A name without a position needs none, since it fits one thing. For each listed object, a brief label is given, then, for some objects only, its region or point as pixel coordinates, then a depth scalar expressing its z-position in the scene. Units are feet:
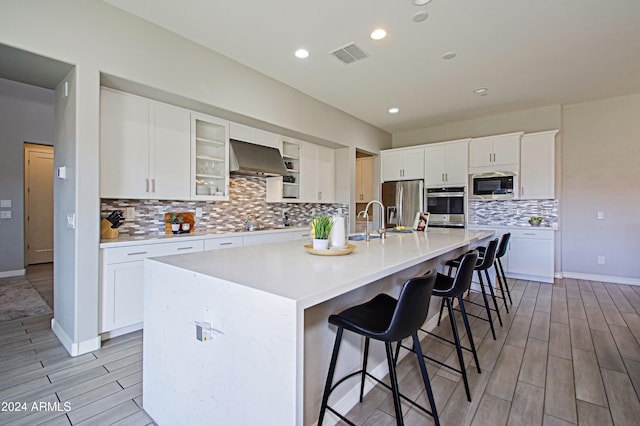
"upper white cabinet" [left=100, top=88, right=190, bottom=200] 9.40
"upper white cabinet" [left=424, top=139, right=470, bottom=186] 18.17
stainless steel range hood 12.82
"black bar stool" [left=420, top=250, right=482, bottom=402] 6.62
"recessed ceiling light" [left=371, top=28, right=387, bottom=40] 9.73
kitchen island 3.46
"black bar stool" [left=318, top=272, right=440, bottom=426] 4.41
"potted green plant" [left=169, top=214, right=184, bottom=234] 11.64
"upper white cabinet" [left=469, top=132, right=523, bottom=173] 16.65
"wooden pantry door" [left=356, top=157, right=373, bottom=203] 22.04
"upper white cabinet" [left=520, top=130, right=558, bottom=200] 15.94
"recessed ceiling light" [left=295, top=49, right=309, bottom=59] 11.04
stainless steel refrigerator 19.67
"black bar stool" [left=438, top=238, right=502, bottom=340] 9.68
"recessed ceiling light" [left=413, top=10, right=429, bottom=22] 8.84
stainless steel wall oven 18.13
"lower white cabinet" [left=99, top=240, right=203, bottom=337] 8.64
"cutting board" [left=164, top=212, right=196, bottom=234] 11.78
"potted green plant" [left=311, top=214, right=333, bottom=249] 6.41
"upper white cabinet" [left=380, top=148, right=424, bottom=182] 19.84
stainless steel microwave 16.65
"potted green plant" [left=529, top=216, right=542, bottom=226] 16.48
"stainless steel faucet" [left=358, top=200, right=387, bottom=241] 8.76
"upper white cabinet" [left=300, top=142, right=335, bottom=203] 16.74
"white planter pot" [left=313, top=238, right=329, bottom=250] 6.40
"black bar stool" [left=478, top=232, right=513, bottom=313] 11.76
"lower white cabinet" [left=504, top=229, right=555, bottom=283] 15.52
